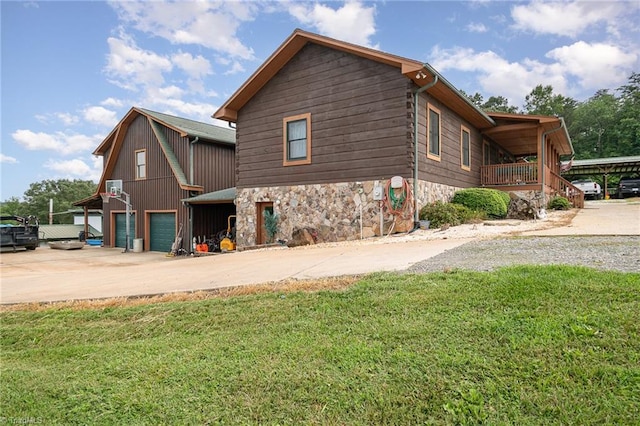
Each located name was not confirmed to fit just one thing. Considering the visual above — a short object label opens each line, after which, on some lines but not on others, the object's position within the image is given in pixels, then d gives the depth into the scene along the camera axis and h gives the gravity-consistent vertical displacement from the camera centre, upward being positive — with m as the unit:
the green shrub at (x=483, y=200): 12.40 +0.44
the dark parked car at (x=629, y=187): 25.23 +1.69
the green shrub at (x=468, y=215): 11.30 -0.05
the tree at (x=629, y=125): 37.75 +9.07
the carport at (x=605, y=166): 26.11 +3.52
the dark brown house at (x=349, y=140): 10.33 +2.41
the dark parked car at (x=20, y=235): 18.64 -0.89
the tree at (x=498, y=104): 47.38 +14.29
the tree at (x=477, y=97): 48.09 +15.17
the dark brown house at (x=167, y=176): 17.08 +2.00
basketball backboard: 18.88 +1.59
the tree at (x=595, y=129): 40.75 +9.87
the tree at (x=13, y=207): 44.41 +1.28
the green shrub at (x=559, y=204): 16.06 +0.37
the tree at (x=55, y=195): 44.81 +2.88
